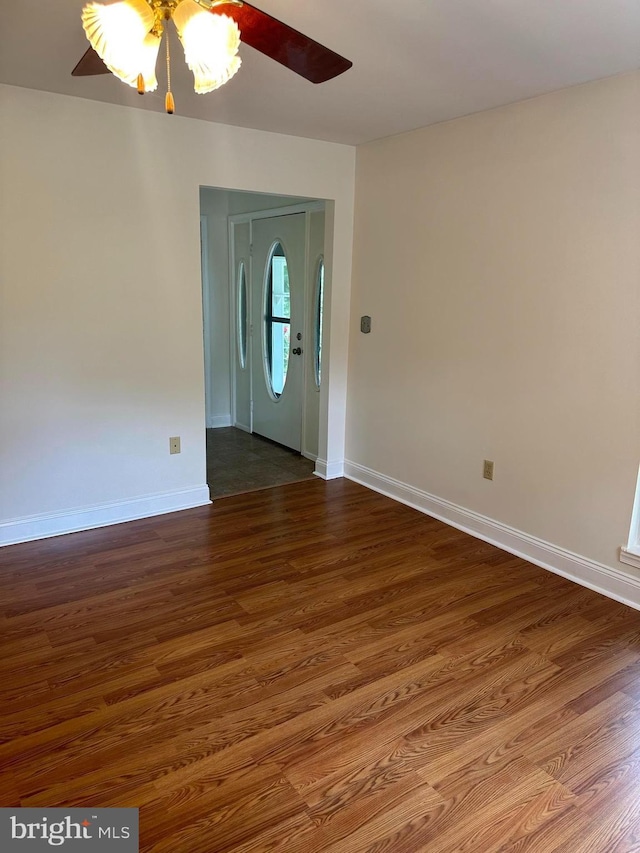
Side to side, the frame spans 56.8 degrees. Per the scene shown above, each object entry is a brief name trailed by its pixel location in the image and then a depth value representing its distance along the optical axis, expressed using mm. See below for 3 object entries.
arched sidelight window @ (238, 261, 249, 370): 5594
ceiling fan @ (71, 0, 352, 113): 1429
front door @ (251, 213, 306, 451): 4891
